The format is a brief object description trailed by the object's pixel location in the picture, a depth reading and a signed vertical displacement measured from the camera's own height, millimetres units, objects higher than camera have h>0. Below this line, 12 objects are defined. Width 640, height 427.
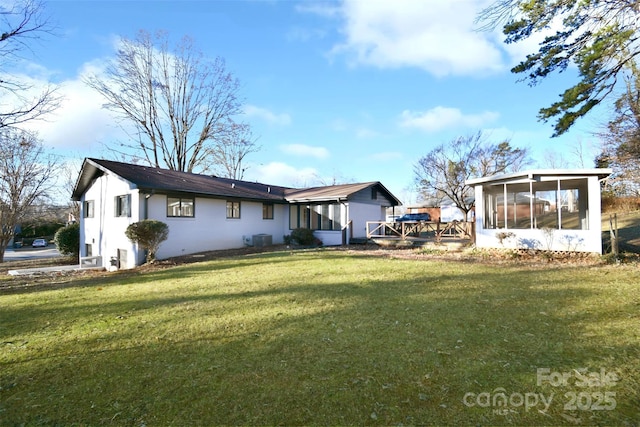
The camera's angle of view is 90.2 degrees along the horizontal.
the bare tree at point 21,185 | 19844 +2700
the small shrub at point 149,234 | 12000 -329
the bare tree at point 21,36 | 8461 +5037
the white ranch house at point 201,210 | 13641 +775
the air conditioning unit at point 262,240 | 16891 -824
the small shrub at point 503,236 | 11555 -465
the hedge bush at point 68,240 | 18875 -852
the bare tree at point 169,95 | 24984 +10797
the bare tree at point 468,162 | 26453 +5185
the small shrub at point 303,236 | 17078 -628
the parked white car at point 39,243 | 36053 -1940
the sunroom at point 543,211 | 10297 +533
